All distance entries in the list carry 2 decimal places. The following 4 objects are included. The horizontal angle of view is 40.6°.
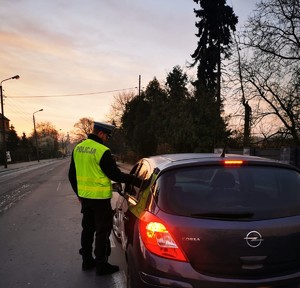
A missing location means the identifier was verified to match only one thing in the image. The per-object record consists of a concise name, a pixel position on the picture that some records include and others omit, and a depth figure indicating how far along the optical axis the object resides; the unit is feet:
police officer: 16.34
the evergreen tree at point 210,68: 90.07
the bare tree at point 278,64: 69.62
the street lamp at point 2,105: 149.07
